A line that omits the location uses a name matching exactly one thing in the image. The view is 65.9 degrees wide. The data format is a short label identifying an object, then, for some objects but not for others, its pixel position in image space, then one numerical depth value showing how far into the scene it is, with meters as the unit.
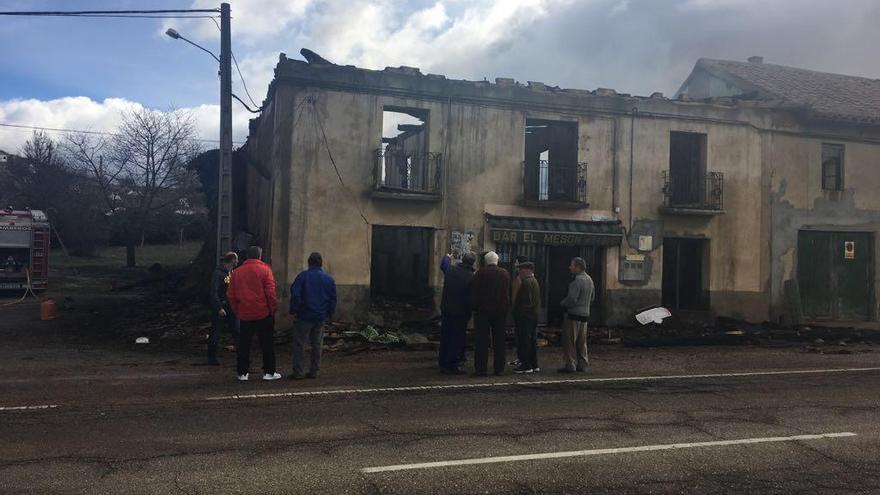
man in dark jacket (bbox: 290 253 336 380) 8.94
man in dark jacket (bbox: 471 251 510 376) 9.66
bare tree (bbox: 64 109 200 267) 38.41
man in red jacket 8.77
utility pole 13.88
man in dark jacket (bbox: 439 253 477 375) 9.87
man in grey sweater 9.73
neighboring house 18.14
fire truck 22.91
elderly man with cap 9.91
